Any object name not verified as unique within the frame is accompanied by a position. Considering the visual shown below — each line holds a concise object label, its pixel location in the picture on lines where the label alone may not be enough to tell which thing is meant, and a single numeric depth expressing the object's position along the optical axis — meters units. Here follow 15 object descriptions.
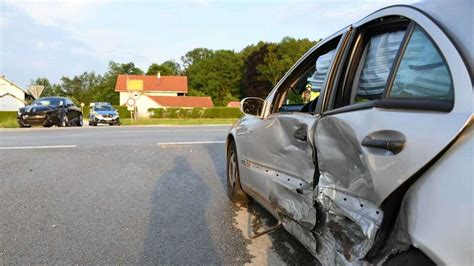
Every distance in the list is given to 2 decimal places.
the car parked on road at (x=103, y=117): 25.53
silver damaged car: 1.59
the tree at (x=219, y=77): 98.06
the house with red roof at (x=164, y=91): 71.75
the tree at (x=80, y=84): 121.78
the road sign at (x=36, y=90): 28.28
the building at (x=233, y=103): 79.69
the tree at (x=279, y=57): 69.88
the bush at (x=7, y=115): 29.65
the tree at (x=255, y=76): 74.69
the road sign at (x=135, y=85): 43.48
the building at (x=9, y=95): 61.94
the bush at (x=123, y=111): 47.46
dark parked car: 19.03
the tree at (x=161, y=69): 104.75
